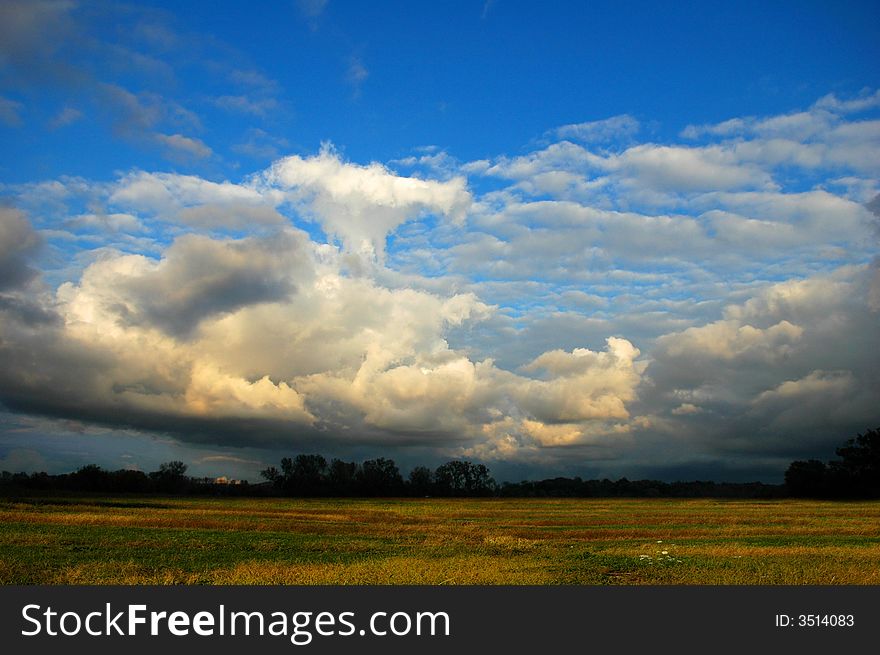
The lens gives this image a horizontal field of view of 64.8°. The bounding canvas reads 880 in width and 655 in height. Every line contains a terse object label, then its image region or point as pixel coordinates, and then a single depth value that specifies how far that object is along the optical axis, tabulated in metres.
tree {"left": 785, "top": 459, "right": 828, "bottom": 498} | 160.00
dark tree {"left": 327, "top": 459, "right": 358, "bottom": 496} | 192.25
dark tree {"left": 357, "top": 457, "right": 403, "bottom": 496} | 197.74
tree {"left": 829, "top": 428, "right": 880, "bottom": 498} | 157.00
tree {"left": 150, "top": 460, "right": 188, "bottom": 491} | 187.00
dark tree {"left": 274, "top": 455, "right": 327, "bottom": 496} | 191.75
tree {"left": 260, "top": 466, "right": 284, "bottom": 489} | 196.88
